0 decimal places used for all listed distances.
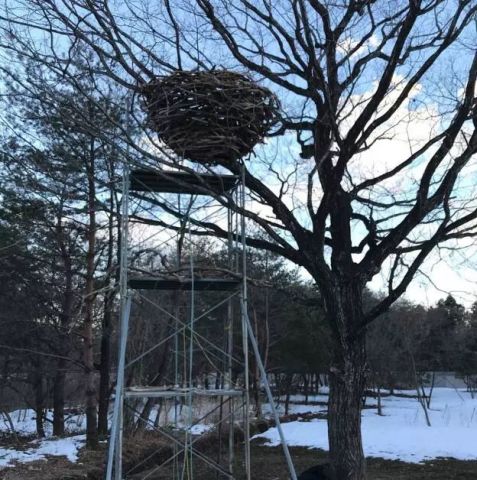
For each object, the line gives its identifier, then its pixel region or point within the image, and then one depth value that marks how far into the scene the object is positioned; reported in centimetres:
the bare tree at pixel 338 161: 664
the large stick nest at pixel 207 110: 559
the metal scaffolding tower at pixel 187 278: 530
